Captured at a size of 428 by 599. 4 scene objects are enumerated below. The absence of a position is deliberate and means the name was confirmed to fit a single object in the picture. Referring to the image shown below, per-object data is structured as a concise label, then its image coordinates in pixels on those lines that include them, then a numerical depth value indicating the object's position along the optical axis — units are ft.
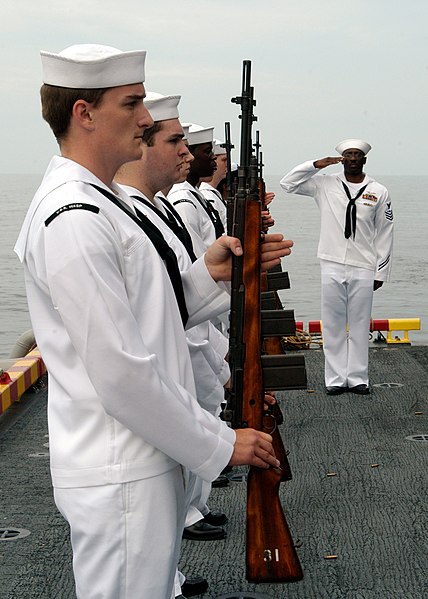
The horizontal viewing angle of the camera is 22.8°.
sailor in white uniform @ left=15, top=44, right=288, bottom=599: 7.38
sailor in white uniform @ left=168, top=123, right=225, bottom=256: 19.74
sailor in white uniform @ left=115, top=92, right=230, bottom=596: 13.21
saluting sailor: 27.61
